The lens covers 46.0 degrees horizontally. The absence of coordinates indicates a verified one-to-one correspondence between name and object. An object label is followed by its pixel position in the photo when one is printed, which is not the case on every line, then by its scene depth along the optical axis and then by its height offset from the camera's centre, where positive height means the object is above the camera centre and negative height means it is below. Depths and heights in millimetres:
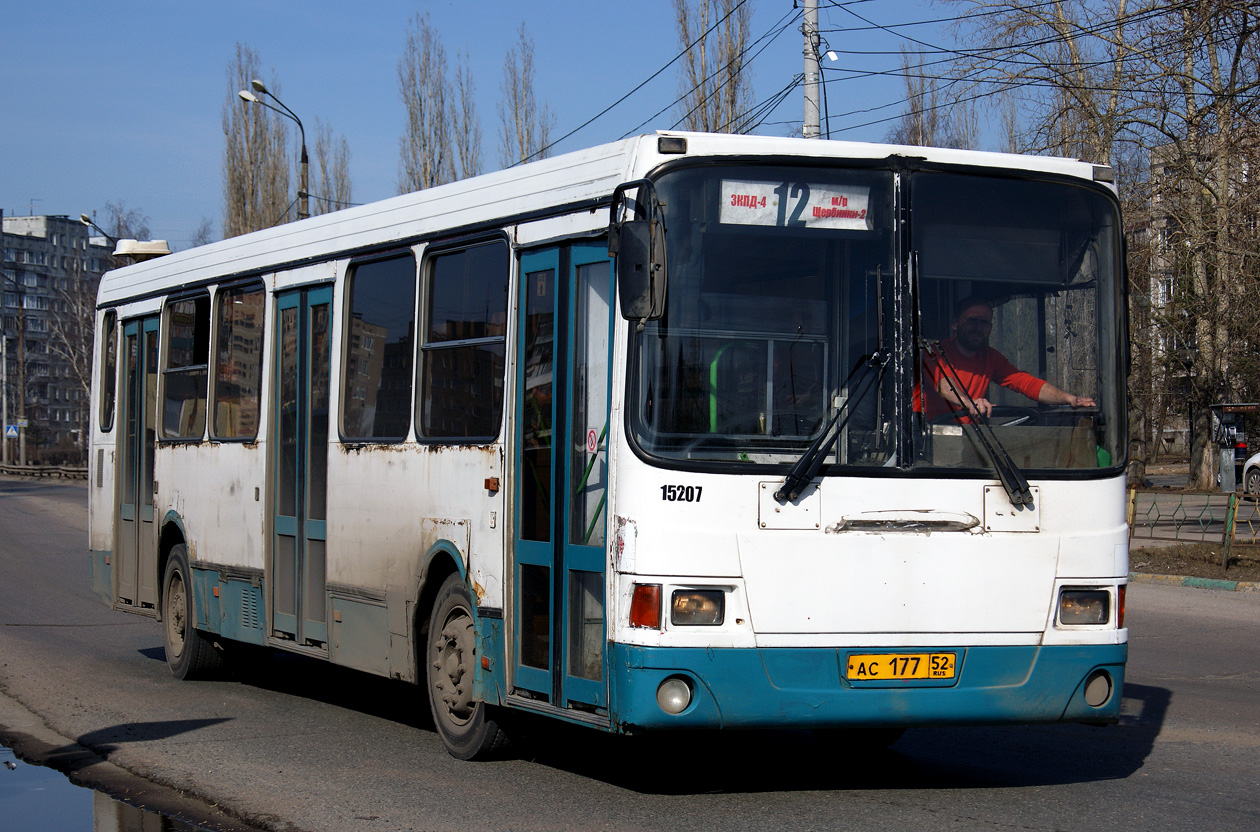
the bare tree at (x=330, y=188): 51812 +9408
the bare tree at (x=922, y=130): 48022 +11241
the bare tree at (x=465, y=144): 43750 +9102
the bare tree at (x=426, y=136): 43938 +9381
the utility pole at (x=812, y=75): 19125 +4937
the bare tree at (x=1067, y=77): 20703 +5463
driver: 6523 +349
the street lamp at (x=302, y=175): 26922 +5580
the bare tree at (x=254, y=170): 52281 +10011
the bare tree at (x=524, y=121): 40969 +9132
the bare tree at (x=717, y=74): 34344 +8825
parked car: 34156 -587
